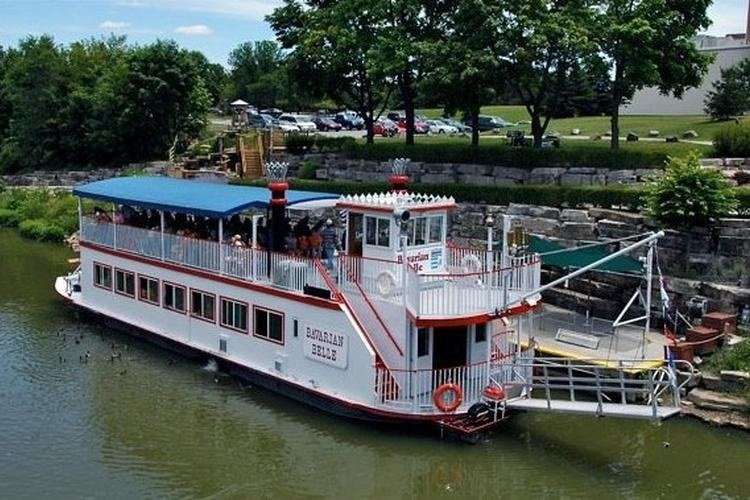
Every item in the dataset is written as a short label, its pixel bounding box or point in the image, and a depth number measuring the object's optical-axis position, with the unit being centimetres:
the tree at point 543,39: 3186
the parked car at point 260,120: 6491
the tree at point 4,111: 7344
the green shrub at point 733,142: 3262
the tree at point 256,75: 9994
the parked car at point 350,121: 7238
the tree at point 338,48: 3919
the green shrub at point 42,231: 4676
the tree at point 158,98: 5922
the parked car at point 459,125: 6426
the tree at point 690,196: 2458
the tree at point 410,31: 3622
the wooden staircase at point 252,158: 4978
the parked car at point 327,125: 7094
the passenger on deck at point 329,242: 2131
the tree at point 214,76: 9567
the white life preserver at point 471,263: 2002
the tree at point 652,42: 3164
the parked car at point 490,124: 6322
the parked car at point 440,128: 6394
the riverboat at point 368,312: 1831
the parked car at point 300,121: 6912
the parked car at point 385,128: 6191
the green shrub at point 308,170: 4512
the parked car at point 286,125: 6524
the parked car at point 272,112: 8400
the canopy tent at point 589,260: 2416
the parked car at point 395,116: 7407
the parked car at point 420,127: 6388
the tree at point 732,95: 4806
